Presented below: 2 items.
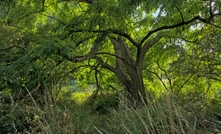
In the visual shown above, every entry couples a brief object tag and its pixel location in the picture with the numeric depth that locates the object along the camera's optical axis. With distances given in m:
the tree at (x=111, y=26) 4.27
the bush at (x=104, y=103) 9.05
